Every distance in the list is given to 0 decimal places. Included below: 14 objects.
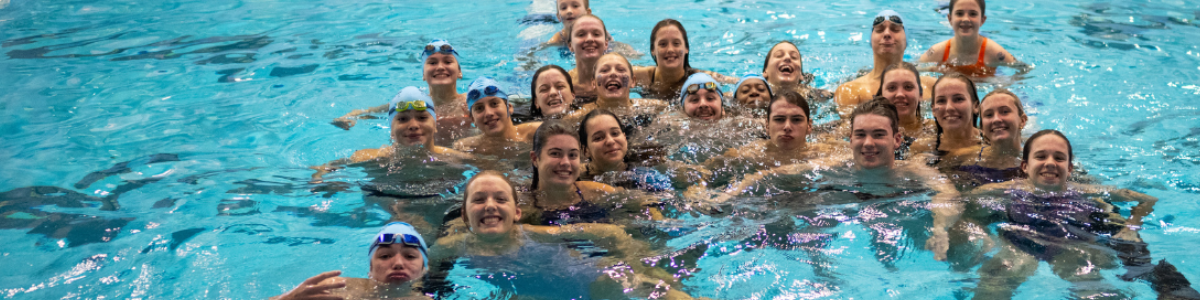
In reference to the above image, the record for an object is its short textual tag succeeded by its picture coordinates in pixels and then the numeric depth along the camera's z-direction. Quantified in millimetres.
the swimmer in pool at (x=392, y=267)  4352
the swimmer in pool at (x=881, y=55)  7465
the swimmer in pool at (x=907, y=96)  6434
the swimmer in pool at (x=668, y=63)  7727
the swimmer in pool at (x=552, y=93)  6918
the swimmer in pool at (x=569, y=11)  9719
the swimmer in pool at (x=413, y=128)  6211
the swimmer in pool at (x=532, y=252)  4586
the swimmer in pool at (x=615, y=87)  6984
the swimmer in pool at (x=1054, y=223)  4547
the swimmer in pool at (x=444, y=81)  7352
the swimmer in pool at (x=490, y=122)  6578
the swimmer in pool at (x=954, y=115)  5980
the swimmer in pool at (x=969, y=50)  8414
